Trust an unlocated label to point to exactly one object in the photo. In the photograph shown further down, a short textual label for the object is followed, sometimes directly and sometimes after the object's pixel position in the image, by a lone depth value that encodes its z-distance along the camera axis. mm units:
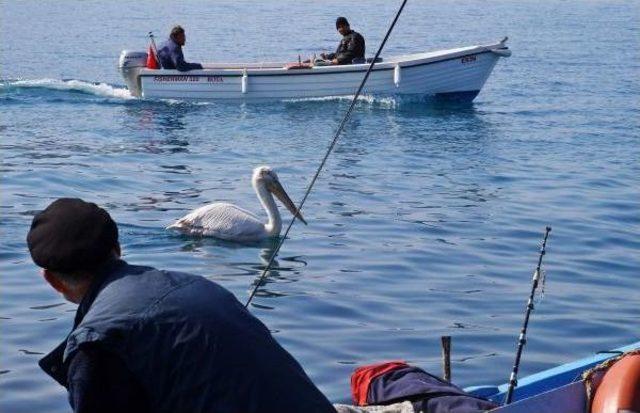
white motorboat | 22969
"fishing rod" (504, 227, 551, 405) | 5702
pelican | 12742
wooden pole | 6164
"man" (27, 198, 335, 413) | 3539
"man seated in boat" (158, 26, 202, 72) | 22484
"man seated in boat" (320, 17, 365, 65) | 23000
